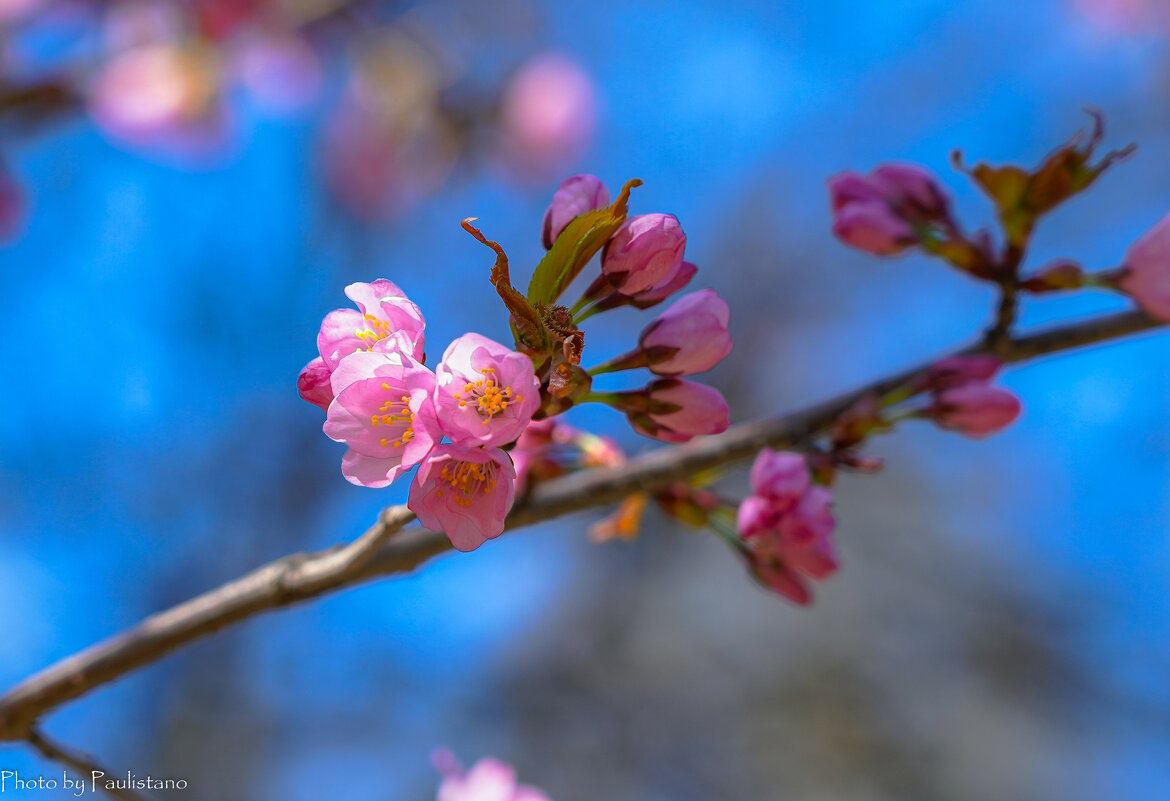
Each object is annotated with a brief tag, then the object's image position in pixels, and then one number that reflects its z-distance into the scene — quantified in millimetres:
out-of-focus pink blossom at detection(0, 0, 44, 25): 1891
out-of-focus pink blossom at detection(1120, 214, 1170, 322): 660
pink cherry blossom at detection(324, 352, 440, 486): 582
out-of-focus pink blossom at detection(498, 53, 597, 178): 3050
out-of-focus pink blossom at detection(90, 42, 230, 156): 2089
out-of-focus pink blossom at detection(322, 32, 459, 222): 2610
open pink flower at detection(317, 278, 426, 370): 585
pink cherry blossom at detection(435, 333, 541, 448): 571
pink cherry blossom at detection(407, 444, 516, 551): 578
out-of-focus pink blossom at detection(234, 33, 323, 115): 2399
